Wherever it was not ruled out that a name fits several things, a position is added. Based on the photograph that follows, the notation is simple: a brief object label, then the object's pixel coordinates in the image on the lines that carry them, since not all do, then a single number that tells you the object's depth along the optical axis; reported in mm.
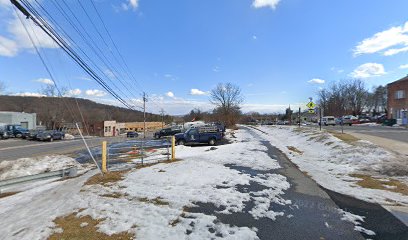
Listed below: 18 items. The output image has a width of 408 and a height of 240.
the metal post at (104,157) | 12110
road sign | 33719
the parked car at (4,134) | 52956
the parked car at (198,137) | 28891
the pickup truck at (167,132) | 46409
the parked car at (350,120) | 60469
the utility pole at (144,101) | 66925
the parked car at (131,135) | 71812
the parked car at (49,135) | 49400
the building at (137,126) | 115688
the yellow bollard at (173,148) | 16106
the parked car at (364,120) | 65250
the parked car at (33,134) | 50519
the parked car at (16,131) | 54778
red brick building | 49938
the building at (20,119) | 68750
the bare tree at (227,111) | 76688
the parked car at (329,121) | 61406
